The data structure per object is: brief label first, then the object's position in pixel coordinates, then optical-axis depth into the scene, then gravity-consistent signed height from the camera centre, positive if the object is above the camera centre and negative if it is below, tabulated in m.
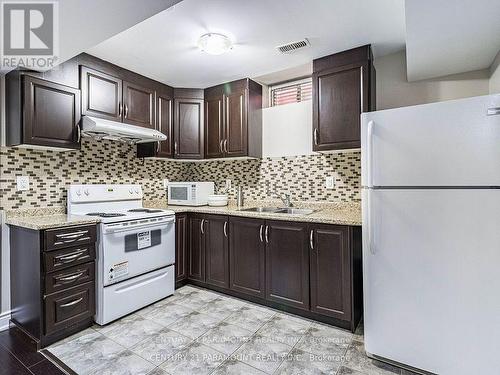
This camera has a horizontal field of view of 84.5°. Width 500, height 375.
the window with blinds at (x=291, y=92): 3.16 +1.16
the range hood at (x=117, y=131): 2.43 +0.57
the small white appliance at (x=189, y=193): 3.28 -0.03
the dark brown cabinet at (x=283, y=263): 2.15 -0.67
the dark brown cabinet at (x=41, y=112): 2.14 +0.65
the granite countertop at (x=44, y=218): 1.98 -0.22
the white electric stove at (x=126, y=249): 2.25 -0.52
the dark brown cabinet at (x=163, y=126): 3.20 +0.77
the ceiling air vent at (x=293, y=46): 2.32 +1.24
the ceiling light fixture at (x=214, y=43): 2.17 +1.18
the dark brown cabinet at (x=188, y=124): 3.40 +0.83
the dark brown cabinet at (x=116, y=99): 2.54 +0.94
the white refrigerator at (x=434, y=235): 1.45 -0.27
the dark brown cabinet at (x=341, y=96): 2.39 +0.84
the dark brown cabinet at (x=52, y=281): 1.96 -0.68
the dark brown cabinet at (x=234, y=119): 3.12 +0.83
